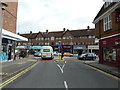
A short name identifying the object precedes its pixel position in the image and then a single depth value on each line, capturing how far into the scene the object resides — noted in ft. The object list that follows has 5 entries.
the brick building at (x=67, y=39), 129.07
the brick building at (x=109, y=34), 31.35
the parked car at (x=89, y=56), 66.06
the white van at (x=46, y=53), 62.62
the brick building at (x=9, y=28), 45.38
